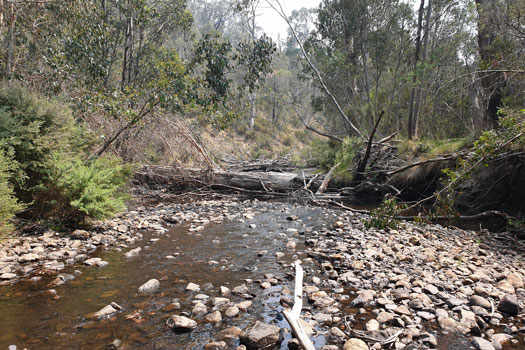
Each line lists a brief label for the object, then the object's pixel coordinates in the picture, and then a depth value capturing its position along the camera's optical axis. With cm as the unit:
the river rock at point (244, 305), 271
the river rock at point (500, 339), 218
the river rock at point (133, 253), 402
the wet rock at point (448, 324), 239
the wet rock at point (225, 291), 299
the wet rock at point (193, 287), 308
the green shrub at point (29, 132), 431
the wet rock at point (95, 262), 363
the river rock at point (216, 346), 214
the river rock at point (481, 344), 212
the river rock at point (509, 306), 259
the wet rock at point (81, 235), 453
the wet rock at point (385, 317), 248
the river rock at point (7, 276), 310
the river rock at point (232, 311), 259
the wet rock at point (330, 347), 214
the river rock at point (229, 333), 228
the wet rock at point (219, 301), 278
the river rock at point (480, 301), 269
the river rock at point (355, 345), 212
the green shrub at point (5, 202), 360
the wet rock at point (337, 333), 230
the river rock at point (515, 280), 318
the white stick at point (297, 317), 171
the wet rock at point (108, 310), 252
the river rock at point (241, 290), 303
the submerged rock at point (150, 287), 301
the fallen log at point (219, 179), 886
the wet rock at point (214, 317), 250
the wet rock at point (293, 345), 214
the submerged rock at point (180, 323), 236
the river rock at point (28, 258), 356
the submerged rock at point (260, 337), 216
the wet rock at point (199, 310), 261
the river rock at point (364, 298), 279
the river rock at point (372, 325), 236
